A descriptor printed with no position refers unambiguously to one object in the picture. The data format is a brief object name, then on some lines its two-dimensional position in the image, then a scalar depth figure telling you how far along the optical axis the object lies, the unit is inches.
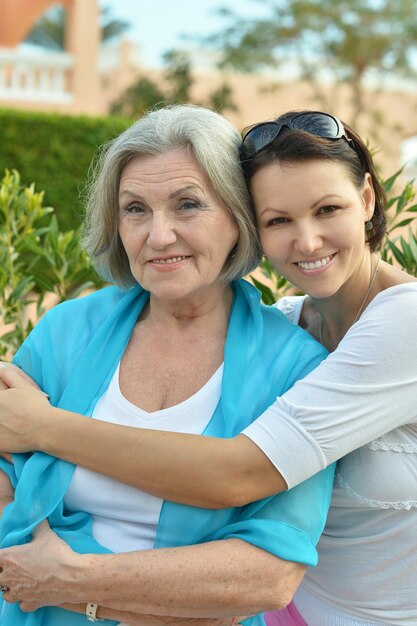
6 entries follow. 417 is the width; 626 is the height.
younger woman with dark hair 86.3
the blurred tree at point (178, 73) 976.5
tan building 769.6
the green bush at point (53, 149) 496.7
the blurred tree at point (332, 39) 994.1
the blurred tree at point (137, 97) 950.4
